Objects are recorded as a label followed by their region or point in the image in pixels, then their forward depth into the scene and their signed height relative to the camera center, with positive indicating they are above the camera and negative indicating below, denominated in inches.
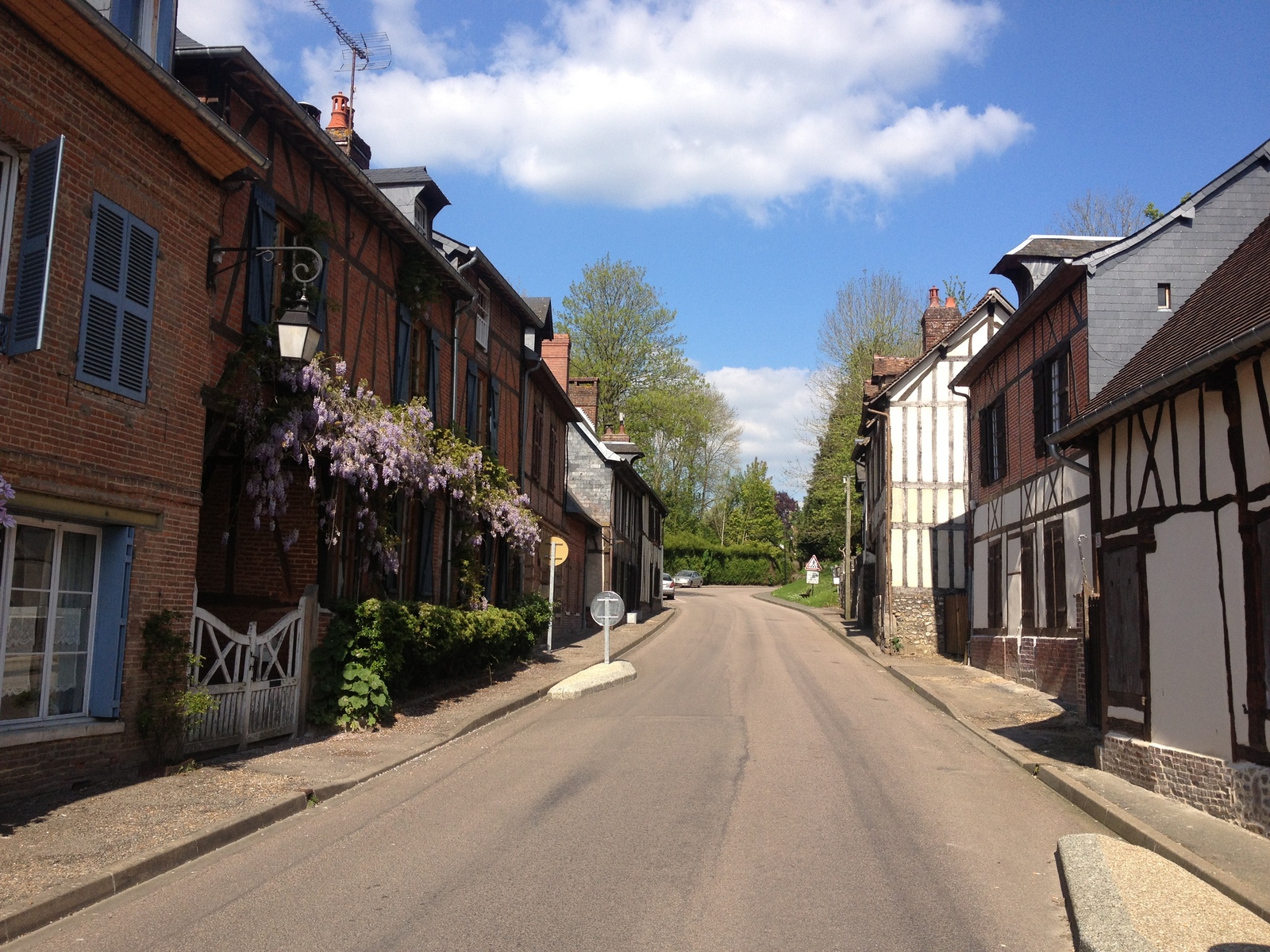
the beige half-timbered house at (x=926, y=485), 1032.2 +119.2
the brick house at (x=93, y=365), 302.4 +68.8
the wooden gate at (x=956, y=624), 948.0 -16.0
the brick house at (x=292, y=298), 433.4 +144.2
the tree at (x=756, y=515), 3147.1 +258.7
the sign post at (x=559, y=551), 896.3 +39.0
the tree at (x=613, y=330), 1988.2 +500.7
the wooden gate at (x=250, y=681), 386.3 -36.1
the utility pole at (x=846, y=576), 1562.5 +42.9
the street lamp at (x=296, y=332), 395.2 +95.4
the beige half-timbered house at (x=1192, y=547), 320.8 +23.3
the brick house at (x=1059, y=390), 596.7 +143.0
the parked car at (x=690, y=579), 2768.2 +54.8
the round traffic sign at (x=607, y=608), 789.9 -8.0
